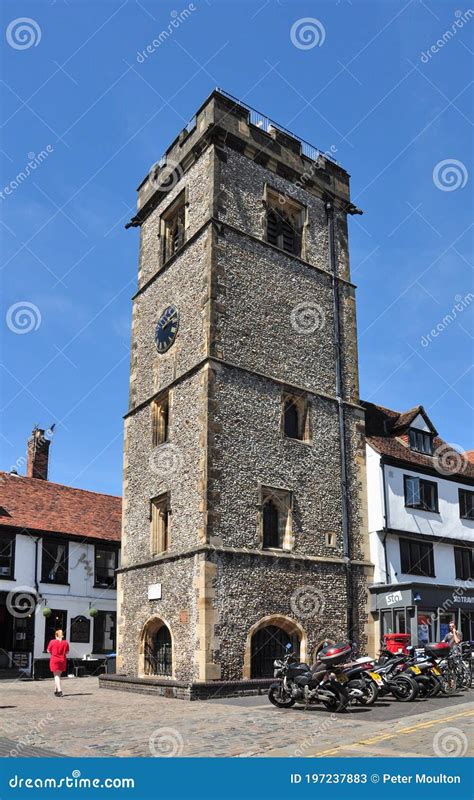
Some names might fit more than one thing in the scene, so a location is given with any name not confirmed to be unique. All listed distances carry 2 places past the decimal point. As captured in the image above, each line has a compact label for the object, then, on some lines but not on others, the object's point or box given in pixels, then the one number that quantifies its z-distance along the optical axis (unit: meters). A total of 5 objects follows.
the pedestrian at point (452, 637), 18.48
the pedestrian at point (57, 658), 17.34
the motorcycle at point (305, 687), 13.12
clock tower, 19.03
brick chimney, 34.81
